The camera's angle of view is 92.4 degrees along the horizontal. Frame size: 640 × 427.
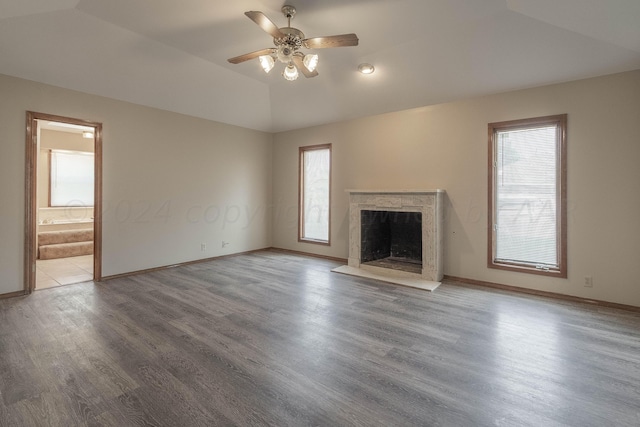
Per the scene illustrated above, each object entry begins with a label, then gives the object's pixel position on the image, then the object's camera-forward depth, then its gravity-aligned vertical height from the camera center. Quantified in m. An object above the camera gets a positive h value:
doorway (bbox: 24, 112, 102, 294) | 3.89 +0.19
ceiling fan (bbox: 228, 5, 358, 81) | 2.74 +1.62
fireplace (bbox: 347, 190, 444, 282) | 4.50 -0.28
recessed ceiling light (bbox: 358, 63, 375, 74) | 4.19 +2.04
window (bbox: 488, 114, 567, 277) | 3.85 +0.28
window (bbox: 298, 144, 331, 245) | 6.18 +0.44
